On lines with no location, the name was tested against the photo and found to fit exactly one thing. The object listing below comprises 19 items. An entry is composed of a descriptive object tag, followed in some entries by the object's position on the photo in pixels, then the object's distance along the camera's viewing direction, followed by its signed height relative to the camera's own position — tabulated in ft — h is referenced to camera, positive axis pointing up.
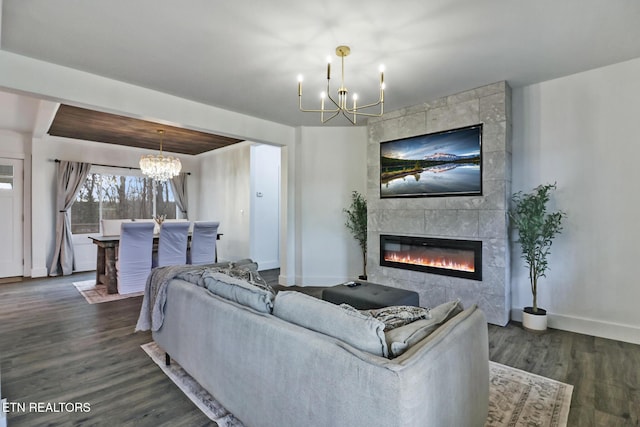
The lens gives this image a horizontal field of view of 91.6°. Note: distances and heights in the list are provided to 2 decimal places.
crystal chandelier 18.94 +2.84
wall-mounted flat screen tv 12.02 +2.05
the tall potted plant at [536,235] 10.52 -0.73
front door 18.75 -0.37
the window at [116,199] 21.62 +0.99
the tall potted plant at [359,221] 16.34 -0.43
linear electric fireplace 12.05 -1.78
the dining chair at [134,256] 15.31 -2.19
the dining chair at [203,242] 17.42 -1.68
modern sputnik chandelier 8.58 +4.69
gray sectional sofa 3.63 -2.12
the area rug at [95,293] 14.53 -4.05
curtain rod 19.98 +3.32
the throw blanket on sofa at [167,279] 7.66 -1.75
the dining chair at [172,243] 16.31 -1.65
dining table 15.60 -2.42
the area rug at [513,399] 6.18 -4.08
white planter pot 10.66 -3.70
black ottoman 9.47 -2.66
